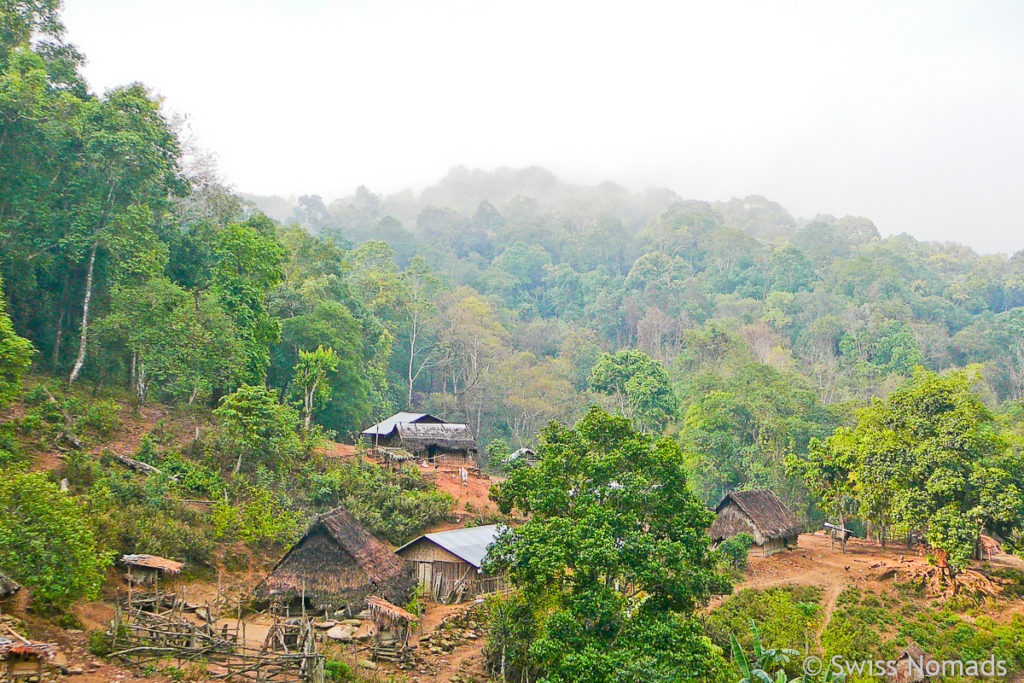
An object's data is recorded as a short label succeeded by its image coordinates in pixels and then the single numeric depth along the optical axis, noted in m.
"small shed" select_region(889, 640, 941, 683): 15.02
